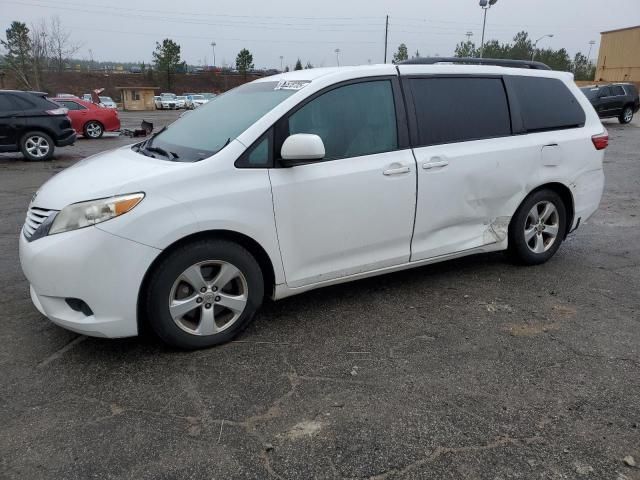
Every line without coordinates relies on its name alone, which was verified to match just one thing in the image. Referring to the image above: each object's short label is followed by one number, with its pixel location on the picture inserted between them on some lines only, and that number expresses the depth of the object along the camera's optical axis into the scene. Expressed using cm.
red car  1744
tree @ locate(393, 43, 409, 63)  6799
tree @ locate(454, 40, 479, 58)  7465
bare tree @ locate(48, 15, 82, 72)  5203
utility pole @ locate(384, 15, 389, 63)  4404
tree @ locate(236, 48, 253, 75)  7544
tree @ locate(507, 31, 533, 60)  7671
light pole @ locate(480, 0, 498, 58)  3228
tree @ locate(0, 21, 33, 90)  4809
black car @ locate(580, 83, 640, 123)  2306
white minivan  304
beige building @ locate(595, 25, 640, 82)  4956
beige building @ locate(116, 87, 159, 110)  4831
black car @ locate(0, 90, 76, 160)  1176
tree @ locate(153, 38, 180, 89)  6988
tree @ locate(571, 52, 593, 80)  6800
